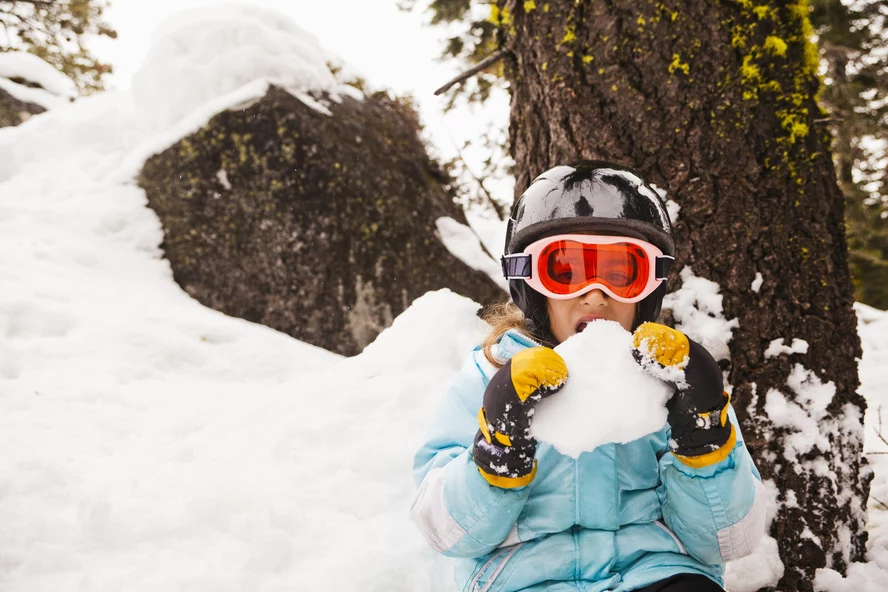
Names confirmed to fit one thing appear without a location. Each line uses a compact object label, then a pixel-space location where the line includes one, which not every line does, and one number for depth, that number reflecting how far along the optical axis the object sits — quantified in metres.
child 1.63
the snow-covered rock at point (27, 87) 10.55
